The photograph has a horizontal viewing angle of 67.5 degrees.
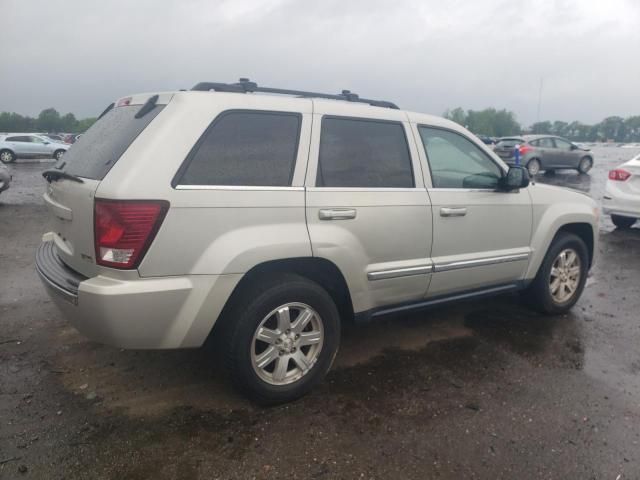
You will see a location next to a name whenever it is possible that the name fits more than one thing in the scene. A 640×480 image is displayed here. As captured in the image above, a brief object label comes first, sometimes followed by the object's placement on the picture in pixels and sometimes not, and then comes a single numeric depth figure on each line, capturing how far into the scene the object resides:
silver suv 2.48
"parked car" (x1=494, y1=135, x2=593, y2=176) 18.16
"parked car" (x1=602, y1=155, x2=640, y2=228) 7.70
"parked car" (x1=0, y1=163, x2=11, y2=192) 10.35
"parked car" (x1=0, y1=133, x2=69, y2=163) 23.22
